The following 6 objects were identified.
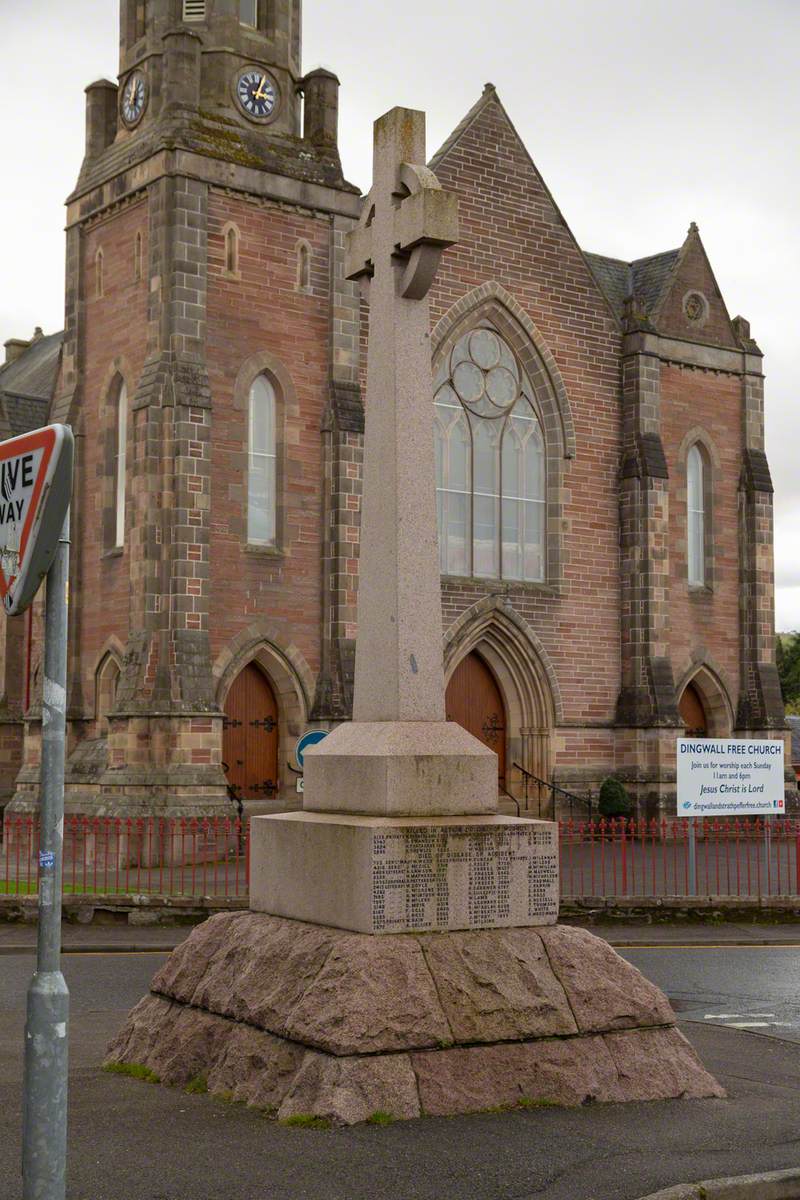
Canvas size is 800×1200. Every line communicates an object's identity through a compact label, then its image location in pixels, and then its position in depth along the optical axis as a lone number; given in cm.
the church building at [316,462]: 2445
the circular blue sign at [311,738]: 2154
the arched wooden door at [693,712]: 3219
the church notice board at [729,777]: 1894
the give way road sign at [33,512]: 447
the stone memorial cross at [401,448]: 834
